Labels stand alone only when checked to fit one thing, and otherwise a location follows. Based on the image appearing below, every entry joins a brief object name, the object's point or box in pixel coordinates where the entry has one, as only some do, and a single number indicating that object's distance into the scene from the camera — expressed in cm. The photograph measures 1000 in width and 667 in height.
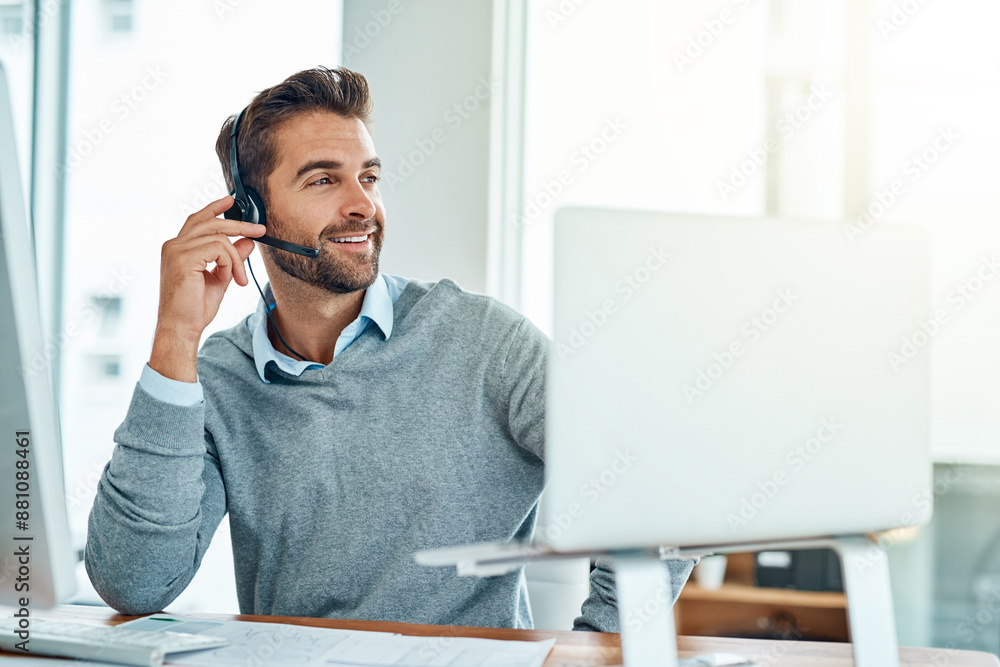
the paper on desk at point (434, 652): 276
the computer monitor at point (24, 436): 258
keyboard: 275
